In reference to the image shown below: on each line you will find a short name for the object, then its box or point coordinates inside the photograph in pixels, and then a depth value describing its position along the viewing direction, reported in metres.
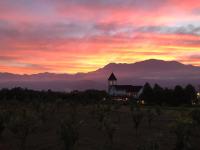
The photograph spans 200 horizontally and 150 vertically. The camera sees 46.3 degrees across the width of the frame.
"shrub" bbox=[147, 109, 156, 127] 29.24
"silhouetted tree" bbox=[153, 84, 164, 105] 60.12
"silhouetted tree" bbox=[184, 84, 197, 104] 59.43
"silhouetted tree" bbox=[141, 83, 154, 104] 62.47
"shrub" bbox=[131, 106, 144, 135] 25.71
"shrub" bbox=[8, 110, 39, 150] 20.17
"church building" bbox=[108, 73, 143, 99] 97.18
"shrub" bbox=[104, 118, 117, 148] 21.18
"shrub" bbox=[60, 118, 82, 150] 18.31
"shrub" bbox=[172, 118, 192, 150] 19.38
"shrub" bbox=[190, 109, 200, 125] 27.57
